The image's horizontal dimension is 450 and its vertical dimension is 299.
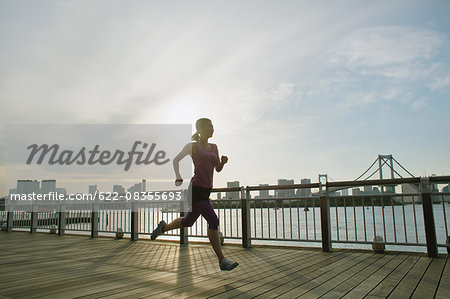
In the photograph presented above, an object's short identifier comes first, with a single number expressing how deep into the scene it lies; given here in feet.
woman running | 10.88
